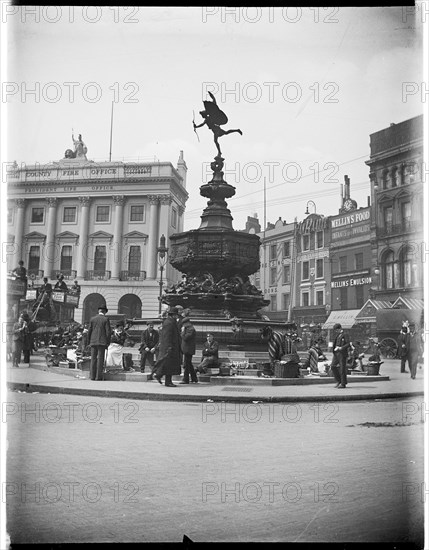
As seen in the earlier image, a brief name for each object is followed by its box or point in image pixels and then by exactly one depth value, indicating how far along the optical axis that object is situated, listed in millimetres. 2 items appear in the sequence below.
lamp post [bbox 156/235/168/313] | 12112
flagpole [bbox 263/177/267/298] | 12020
